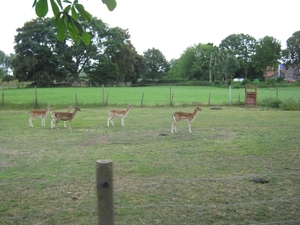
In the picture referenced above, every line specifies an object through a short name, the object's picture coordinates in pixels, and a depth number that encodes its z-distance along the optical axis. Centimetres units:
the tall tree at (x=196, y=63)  9756
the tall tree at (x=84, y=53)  7269
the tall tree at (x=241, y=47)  9366
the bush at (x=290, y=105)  2673
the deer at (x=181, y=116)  1541
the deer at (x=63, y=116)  1626
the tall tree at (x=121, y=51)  7769
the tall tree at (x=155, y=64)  11006
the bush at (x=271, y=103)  2806
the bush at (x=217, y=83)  7788
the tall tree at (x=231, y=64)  7919
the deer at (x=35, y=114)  1745
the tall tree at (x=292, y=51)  9031
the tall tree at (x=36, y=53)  6927
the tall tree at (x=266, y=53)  8294
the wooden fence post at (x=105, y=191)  292
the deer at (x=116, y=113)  1762
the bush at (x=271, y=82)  6950
